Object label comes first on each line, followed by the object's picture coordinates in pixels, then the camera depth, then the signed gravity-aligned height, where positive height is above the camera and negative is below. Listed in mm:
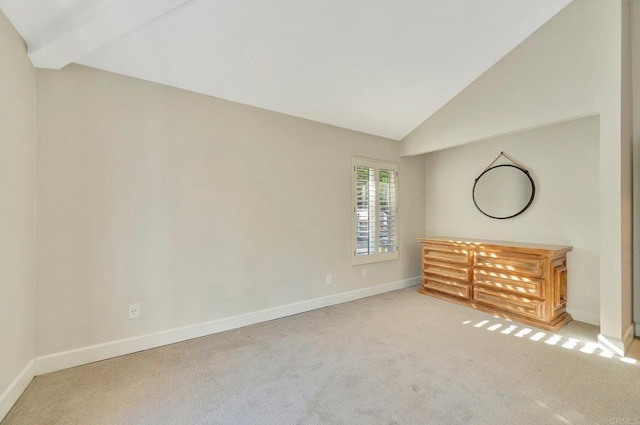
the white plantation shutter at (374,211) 3955 +34
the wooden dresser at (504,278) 2957 -753
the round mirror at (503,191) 3570 +299
